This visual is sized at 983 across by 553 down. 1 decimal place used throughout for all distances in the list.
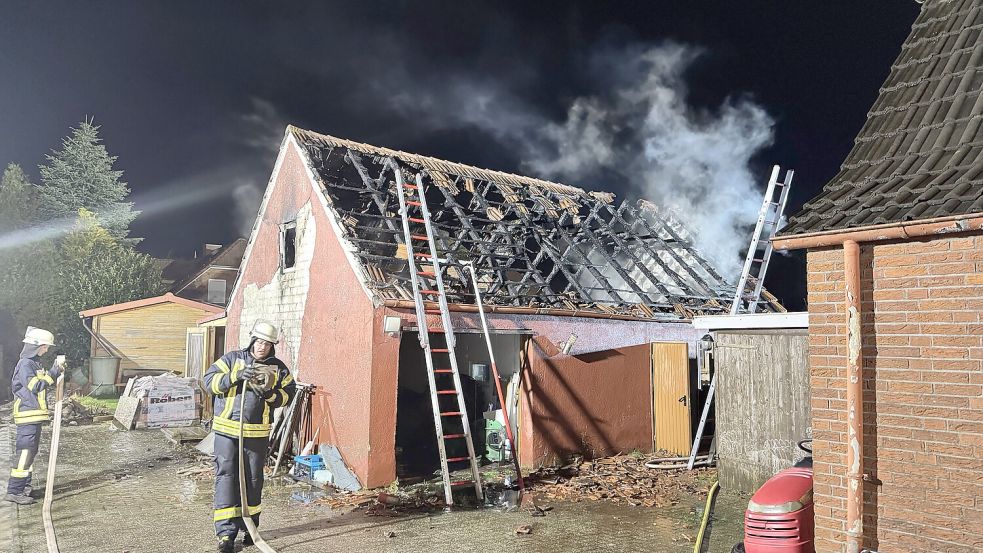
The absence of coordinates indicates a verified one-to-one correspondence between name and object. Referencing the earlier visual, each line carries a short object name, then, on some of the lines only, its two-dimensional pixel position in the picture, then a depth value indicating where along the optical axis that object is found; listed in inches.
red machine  168.6
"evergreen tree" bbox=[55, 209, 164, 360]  1063.6
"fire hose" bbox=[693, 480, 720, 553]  219.0
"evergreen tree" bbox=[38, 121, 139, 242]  1445.6
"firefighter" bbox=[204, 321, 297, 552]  226.8
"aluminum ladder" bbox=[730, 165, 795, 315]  371.6
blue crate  359.7
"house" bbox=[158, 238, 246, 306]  1274.6
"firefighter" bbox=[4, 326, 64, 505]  306.2
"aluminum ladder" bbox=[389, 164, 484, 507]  304.3
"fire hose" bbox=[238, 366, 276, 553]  220.8
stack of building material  554.6
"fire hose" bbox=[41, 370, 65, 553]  243.3
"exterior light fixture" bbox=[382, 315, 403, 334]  343.6
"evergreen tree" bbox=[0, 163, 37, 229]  1348.4
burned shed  355.9
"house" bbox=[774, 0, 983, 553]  150.9
